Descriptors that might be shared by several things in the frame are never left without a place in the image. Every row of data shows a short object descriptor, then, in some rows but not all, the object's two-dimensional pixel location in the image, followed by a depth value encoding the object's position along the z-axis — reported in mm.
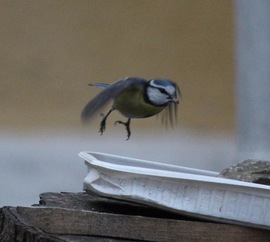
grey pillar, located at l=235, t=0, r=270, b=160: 11000
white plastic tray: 6426
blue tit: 7008
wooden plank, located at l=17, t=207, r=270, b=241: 6535
